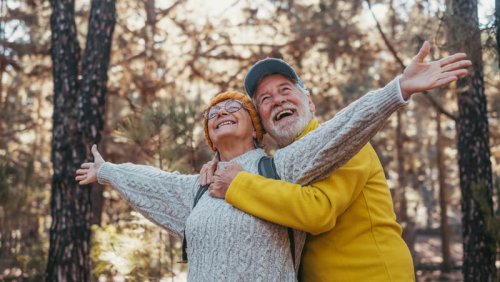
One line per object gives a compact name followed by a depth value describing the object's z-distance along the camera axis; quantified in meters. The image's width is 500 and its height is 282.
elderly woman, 1.94
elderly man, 1.93
